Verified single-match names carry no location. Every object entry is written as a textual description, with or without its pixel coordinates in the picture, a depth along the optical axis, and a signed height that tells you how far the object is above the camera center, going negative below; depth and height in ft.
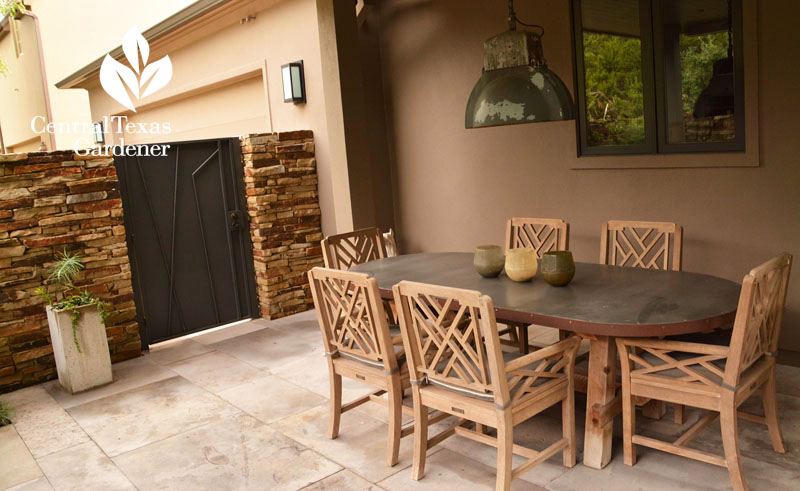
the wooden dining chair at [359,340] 10.29 -2.71
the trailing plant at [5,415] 14.03 -4.54
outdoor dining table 9.00 -2.25
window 13.70 +1.74
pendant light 10.71 +1.31
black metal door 18.31 -1.33
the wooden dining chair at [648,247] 11.38 -1.88
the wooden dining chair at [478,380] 8.67 -3.03
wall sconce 21.97 +3.48
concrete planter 15.39 -3.58
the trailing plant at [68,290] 15.83 -2.16
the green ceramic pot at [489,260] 11.93 -1.70
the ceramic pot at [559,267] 10.97 -1.79
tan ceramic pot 11.41 -1.74
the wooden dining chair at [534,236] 14.40 -1.69
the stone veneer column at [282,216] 20.17 -0.99
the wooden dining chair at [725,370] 8.49 -3.09
